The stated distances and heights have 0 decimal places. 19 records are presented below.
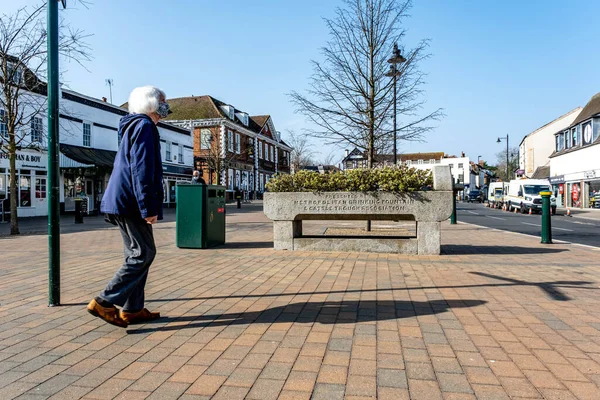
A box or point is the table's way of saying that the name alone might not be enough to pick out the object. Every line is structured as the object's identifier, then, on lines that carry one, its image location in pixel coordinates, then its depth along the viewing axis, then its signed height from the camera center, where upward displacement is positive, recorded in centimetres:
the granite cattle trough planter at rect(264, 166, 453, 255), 702 -27
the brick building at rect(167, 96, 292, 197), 4244 +656
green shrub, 710 +26
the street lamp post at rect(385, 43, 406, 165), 1109 +355
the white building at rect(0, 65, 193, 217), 2035 +213
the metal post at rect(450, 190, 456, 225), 1578 -94
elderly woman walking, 324 -4
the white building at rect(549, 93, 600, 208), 3164 +262
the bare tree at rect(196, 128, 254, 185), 3783 +448
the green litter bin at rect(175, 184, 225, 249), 796 -34
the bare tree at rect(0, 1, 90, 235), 1157 +364
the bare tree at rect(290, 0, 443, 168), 1084 +279
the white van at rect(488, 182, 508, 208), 3350 +12
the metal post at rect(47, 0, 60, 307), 386 +47
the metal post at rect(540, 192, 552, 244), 923 -55
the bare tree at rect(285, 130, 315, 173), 5228 +529
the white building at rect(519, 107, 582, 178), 4749 +608
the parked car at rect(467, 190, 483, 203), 6152 -19
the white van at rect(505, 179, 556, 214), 2594 +1
